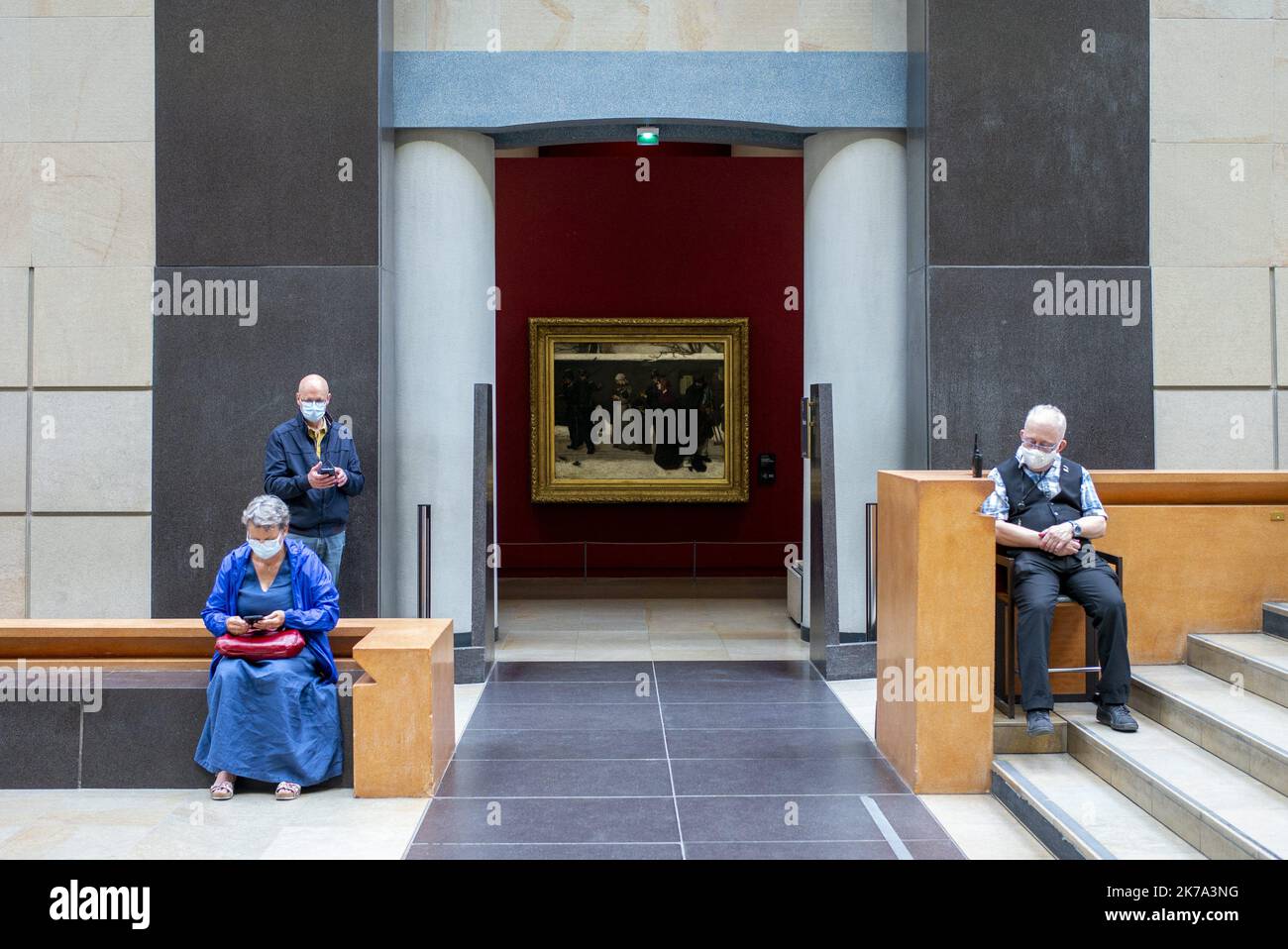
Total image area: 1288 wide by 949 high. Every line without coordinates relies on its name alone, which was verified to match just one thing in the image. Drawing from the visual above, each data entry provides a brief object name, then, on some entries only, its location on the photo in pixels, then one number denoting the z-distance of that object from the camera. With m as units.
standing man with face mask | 7.14
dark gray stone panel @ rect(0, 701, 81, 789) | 5.53
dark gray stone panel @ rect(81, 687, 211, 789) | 5.53
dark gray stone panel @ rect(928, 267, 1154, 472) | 8.11
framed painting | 11.91
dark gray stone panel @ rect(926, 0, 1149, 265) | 8.07
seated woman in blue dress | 5.33
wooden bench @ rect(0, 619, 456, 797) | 5.38
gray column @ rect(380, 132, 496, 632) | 8.36
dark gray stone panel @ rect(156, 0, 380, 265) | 7.97
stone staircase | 4.27
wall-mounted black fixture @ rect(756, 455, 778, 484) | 12.05
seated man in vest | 5.35
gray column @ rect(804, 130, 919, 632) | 8.46
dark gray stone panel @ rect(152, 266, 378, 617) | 8.00
